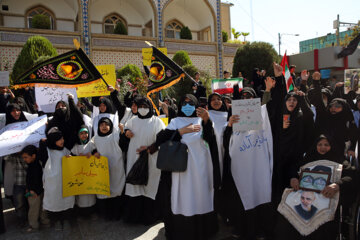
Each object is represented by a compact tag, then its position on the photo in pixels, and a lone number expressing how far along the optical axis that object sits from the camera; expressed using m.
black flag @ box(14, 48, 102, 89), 3.84
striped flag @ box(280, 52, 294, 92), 3.68
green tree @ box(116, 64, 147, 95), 12.61
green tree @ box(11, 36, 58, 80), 10.30
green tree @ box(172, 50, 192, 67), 13.64
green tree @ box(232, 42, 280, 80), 14.23
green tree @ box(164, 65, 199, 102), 12.02
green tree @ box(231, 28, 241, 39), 24.32
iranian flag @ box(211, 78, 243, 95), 6.88
